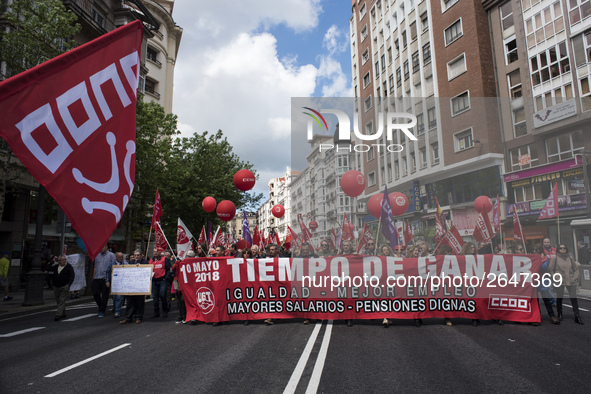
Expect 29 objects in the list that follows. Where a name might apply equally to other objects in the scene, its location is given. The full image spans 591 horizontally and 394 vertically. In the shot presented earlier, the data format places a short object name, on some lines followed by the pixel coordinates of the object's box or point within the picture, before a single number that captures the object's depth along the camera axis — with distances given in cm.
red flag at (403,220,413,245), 1682
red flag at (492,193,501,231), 1520
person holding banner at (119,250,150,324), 938
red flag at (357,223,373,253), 1560
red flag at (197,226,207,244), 1784
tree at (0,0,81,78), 1262
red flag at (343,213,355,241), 1699
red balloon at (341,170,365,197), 1188
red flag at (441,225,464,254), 1249
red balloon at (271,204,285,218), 2423
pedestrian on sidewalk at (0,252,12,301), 1490
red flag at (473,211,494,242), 1433
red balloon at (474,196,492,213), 1559
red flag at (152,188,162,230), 1313
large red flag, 275
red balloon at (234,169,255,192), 1592
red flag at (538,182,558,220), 1287
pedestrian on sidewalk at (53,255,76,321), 977
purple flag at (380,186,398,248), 1134
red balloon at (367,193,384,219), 1413
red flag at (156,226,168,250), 1278
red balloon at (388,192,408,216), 1382
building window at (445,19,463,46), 2842
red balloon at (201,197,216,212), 1848
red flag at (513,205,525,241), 1477
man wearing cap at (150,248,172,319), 992
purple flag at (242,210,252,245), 2021
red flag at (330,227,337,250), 1701
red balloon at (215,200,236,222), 1791
